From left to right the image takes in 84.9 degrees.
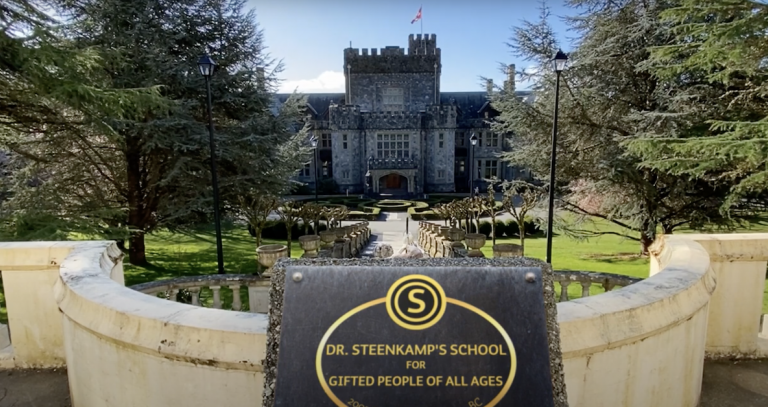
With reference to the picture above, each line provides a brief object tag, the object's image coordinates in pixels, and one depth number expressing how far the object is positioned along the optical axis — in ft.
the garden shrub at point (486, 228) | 73.26
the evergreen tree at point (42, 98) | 23.34
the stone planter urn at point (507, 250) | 23.25
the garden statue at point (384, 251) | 30.40
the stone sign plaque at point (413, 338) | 6.83
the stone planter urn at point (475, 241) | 32.89
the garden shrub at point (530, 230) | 73.69
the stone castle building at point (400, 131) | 125.08
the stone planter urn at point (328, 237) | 38.40
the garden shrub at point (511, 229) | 72.38
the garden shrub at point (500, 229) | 71.97
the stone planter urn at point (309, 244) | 29.87
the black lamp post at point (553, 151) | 30.84
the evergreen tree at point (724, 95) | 22.66
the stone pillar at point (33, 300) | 15.14
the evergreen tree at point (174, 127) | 38.42
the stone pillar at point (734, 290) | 15.49
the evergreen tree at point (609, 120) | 40.93
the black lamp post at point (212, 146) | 28.22
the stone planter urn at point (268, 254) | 23.11
